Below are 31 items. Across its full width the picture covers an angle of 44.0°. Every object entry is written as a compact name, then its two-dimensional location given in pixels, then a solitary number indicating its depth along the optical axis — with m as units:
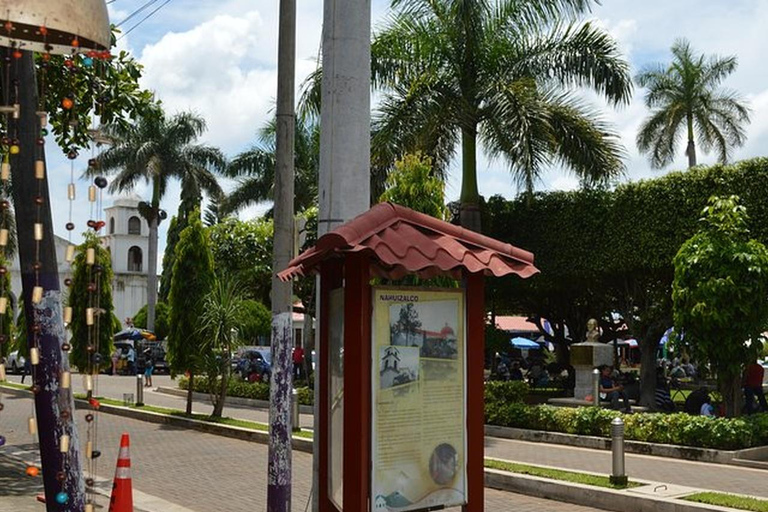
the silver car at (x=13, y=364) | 41.87
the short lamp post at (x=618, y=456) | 11.22
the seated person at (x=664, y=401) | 20.36
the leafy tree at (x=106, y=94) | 10.04
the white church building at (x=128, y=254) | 73.12
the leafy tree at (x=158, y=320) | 51.59
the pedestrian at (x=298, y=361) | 33.09
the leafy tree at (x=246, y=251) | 33.25
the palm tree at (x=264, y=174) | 37.53
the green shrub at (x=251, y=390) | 23.98
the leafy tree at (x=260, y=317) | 33.82
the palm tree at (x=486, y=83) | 21.30
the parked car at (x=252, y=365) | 32.84
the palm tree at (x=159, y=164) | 47.28
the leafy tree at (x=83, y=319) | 25.67
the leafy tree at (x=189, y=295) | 21.30
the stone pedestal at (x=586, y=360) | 21.50
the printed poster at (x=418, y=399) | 6.48
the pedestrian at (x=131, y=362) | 43.93
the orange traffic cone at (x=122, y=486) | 8.53
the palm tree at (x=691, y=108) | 40.34
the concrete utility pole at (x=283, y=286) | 9.67
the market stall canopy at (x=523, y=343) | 42.62
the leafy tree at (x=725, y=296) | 15.91
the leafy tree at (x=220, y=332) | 20.23
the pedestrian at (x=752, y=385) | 18.81
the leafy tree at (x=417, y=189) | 16.95
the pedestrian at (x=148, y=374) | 33.94
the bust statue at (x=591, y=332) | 22.19
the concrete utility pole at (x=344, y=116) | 7.46
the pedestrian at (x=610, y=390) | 19.36
